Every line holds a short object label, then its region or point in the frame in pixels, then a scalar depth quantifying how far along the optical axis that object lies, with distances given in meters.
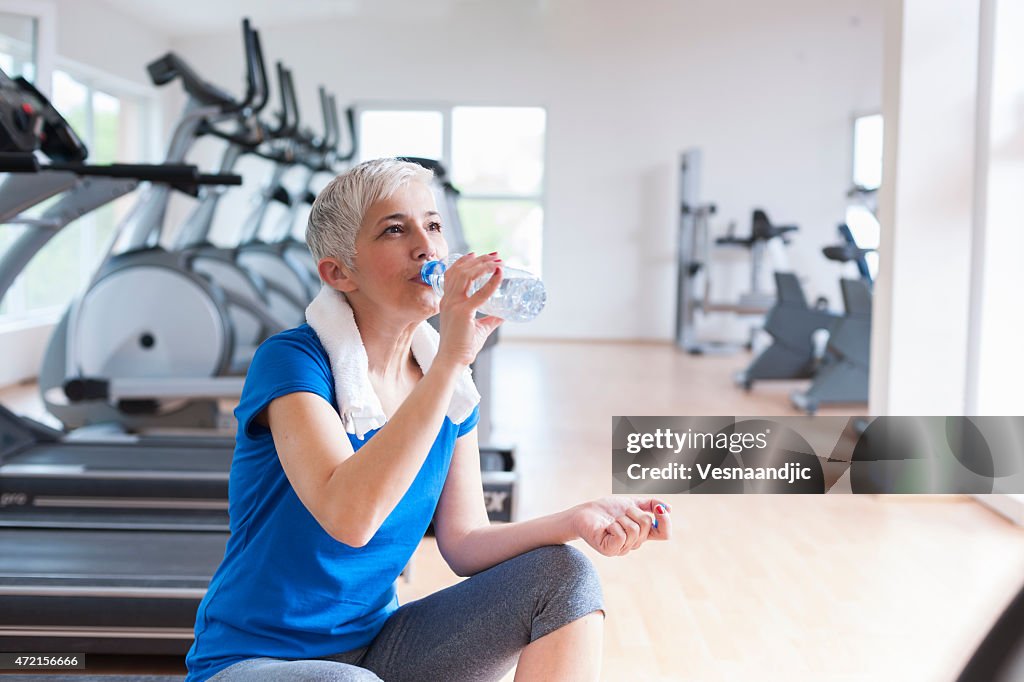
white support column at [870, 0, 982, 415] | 3.43
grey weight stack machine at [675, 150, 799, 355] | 7.77
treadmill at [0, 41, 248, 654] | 1.91
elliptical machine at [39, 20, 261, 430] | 4.05
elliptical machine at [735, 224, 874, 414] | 5.13
